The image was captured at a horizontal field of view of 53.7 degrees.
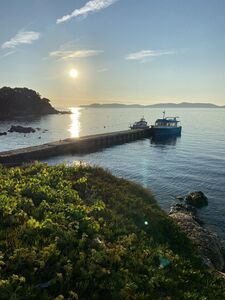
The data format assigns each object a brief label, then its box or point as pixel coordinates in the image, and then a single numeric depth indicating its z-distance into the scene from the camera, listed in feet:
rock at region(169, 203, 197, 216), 67.82
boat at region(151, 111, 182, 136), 219.54
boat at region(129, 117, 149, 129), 250.84
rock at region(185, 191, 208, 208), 75.52
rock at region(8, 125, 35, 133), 246.06
